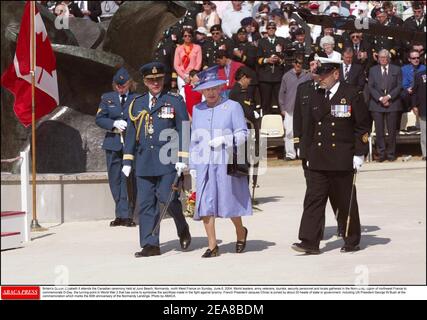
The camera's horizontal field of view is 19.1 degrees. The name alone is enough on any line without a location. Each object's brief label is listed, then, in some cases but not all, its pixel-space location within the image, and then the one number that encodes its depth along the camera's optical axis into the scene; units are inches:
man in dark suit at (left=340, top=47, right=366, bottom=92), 821.2
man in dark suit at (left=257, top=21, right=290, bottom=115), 844.0
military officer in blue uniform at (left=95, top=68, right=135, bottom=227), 567.0
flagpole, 560.7
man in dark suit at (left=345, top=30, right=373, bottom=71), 840.3
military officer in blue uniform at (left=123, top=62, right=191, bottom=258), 470.6
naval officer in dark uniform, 458.0
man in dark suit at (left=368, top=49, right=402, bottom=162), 831.1
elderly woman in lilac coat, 459.2
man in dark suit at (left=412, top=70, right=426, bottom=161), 819.4
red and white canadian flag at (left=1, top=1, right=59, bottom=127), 573.3
